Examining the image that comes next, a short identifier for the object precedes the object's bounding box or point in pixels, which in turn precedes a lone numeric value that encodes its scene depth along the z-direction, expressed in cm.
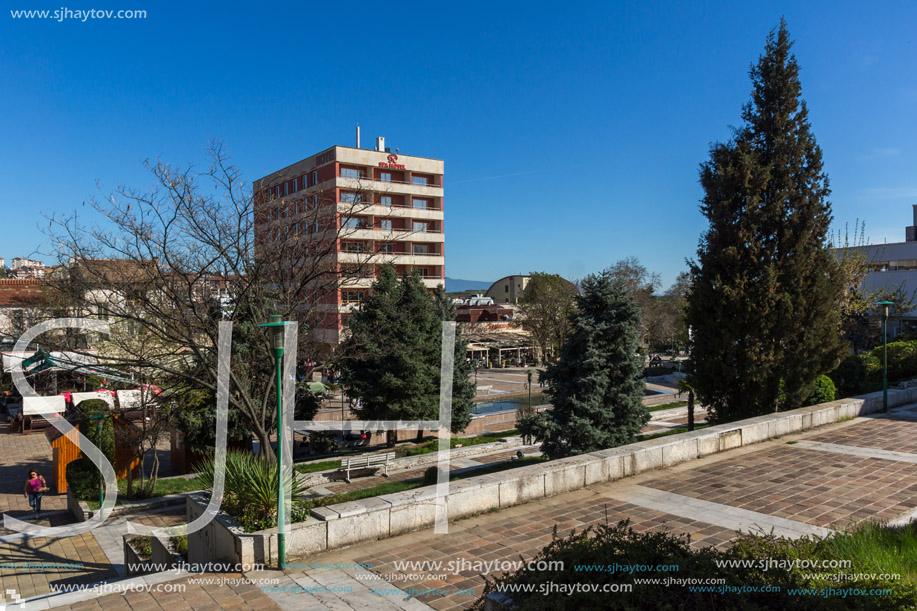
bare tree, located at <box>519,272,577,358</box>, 4504
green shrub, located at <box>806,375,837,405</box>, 1588
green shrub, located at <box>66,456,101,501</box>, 1436
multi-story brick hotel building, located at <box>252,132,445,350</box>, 4262
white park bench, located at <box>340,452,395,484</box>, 1574
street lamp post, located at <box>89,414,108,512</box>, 1378
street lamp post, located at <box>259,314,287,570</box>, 594
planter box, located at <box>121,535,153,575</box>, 787
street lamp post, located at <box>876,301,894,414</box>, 1416
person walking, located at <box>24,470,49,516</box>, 1391
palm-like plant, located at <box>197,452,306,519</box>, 635
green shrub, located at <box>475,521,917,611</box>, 344
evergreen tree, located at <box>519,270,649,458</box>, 1372
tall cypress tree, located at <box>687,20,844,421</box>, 1383
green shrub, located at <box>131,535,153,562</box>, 836
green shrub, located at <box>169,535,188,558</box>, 711
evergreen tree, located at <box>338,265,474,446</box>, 2070
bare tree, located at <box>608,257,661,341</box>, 5505
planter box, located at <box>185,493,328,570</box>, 580
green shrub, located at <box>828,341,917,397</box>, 1831
